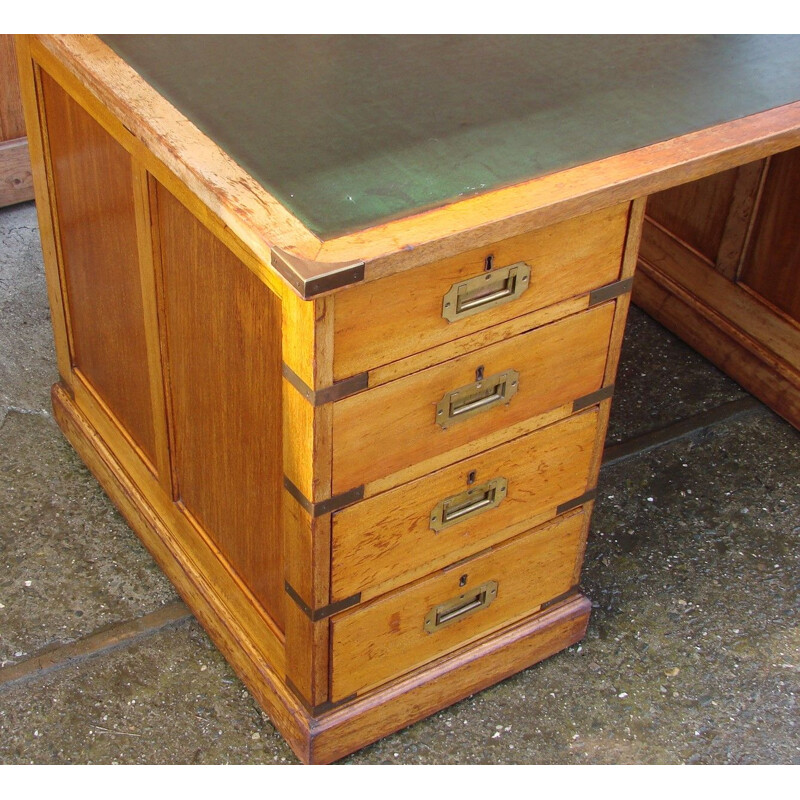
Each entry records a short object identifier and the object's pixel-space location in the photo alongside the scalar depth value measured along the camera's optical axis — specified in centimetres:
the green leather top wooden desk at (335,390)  154
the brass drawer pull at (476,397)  169
